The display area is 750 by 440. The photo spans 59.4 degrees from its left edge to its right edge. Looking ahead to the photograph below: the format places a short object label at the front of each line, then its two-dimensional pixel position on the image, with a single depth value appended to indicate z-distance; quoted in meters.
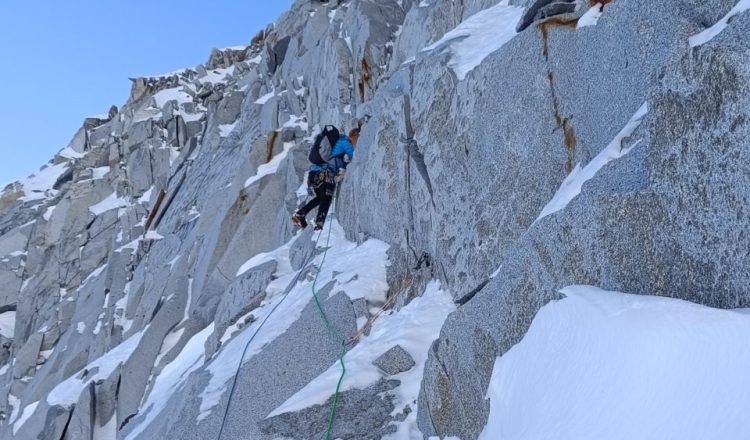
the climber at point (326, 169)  14.31
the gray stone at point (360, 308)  9.00
